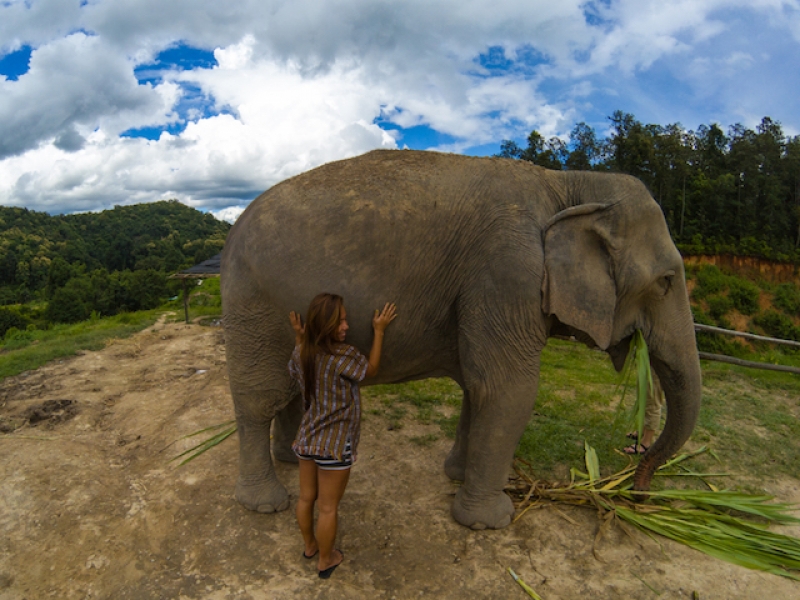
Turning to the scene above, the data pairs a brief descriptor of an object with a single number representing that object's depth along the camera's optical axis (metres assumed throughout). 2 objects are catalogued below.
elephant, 3.15
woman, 2.76
